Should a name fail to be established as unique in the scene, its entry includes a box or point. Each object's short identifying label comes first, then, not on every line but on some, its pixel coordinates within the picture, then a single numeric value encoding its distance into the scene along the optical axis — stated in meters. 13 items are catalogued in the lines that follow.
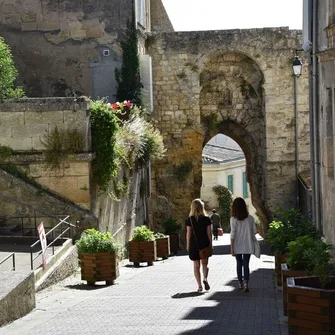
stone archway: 28.72
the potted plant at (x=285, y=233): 12.46
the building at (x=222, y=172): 47.57
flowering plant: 19.21
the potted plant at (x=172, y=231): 25.19
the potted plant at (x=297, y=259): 8.95
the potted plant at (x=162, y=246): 20.50
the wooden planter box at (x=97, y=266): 13.58
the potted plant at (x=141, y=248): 18.34
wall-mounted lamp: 21.03
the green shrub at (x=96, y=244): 13.70
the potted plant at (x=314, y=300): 7.00
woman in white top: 12.33
